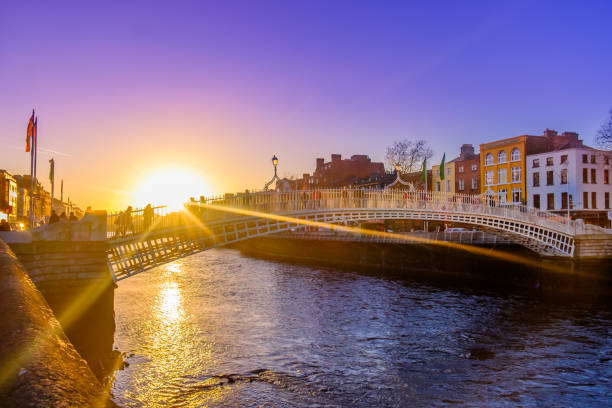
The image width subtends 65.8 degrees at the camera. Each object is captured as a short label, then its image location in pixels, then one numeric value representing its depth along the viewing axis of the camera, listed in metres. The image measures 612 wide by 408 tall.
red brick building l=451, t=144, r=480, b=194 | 52.41
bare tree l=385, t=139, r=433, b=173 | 49.47
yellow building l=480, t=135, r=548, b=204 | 46.81
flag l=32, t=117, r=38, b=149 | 20.11
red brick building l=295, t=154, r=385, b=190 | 78.44
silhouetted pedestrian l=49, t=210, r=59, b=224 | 16.55
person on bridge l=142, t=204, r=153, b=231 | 16.29
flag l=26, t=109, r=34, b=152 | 20.62
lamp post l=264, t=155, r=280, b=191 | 19.45
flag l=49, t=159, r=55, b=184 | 34.18
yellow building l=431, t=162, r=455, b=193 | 55.96
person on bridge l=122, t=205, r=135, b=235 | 15.81
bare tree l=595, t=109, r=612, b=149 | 30.55
